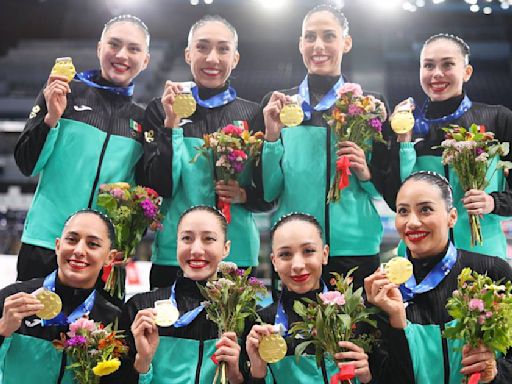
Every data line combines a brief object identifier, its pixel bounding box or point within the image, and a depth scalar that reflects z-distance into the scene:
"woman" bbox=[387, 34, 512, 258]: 3.71
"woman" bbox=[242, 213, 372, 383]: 3.07
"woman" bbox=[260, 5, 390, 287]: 3.69
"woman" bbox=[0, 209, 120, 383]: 3.30
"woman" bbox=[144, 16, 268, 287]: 3.84
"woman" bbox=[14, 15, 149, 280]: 3.83
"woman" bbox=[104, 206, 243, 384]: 3.09
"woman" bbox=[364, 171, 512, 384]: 3.02
